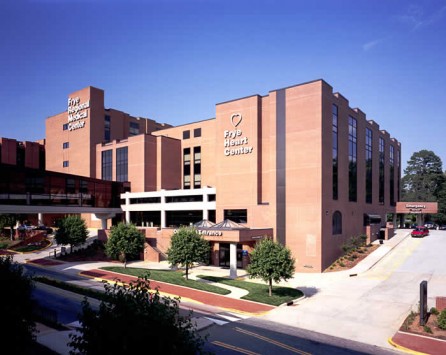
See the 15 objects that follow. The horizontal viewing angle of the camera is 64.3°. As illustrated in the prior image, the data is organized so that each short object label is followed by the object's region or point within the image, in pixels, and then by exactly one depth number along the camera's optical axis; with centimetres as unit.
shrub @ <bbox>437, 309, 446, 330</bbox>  2183
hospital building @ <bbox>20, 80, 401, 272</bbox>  4420
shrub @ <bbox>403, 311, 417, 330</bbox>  2286
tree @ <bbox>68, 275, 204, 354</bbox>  906
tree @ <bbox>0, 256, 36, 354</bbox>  1473
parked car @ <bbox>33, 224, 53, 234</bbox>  7207
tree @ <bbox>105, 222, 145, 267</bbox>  4544
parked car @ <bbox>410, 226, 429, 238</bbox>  6080
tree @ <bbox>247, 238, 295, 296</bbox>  3084
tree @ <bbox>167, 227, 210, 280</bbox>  3794
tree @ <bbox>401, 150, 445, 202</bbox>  10900
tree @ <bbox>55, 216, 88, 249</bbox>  5394
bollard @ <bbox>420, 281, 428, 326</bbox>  2263
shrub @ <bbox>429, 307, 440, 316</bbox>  2431
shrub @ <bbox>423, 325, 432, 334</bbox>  2161
